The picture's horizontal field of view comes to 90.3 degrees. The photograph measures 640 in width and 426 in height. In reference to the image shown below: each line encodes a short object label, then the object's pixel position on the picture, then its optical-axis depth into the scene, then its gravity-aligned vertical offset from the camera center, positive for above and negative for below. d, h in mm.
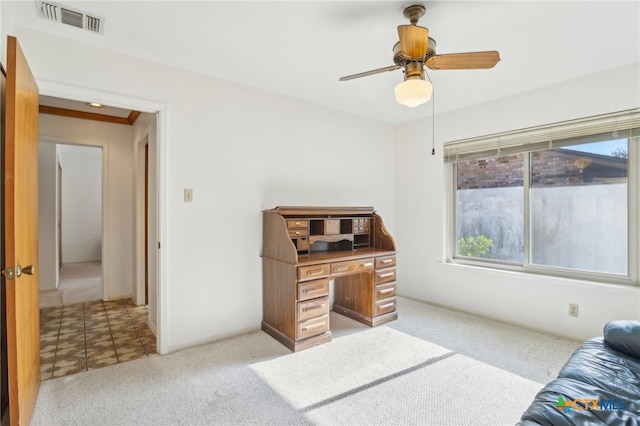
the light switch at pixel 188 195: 2682 +153
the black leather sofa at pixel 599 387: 1122 -734
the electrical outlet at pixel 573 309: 2846 -880
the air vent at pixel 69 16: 1854 +1205
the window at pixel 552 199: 2703 +126
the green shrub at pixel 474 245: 3621 -389
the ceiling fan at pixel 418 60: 1685 +878
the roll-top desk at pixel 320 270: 2730 -534
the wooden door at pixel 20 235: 1495 -107
